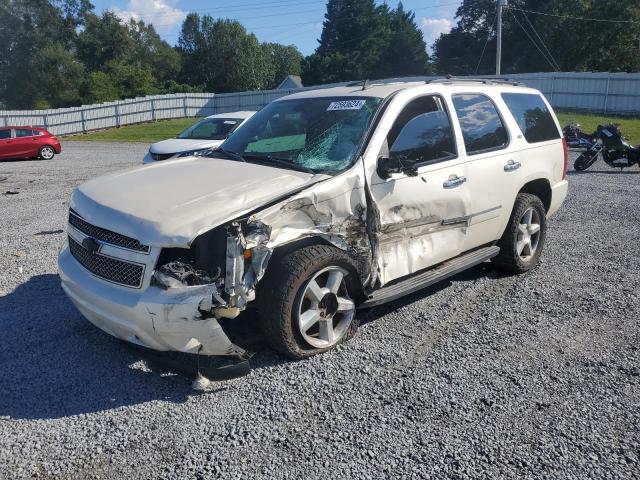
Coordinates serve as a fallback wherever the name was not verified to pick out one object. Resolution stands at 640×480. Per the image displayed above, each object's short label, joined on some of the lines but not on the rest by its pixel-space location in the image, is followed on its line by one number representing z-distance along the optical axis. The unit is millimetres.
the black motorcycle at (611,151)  13250
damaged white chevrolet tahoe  3459
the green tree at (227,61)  75500
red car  21188
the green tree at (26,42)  65500
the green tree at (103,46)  72188
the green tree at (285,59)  99875
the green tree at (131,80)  58250
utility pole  28641
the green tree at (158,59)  81688
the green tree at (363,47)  61062
